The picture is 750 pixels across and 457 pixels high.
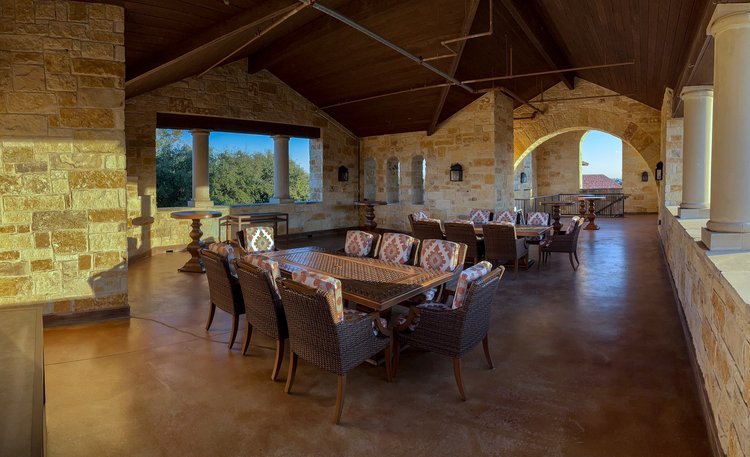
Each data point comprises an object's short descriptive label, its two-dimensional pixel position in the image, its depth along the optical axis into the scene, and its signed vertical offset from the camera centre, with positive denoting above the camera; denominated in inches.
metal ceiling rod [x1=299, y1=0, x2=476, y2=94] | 175.0 +80.1
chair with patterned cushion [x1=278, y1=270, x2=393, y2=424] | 102.7 -29.5
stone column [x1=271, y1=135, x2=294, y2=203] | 429.7 +31.2
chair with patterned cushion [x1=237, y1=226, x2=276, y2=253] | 215.3 -17.4
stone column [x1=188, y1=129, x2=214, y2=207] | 373.4 +30.6
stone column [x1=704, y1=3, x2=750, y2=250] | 115.3 +17.9
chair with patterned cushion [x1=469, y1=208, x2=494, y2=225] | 327.3 -10.9
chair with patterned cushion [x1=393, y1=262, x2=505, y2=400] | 111.9 -30.7
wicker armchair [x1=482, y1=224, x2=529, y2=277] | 249.3 -24.0
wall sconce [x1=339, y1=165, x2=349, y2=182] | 473.7 +30.2
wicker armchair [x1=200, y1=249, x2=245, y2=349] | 145.2 -27.3
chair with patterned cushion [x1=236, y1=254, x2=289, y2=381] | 123.3 -26.8
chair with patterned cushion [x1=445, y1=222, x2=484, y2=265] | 266.5 -20.6
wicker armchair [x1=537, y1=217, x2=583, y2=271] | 271.4 -25.3
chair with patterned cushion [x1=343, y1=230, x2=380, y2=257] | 195.8 -18.3
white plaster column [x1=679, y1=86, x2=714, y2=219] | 208.7 +22.8
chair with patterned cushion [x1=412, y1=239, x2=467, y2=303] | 154.8 -19.8
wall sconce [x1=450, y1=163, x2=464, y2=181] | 410.0 +26.1
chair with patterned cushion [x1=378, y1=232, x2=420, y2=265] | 174.6 -18.3
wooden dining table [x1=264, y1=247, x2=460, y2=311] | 121.8 -23.0
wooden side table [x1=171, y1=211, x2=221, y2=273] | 268.3 -21.7
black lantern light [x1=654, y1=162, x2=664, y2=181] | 369.1 +23.0
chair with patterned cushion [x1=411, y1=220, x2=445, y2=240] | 271.0 -17.1
